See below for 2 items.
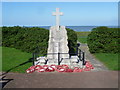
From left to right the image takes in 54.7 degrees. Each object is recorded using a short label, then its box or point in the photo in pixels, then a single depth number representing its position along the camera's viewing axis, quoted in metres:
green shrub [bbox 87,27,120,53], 9.24
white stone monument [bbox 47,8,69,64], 6.80
